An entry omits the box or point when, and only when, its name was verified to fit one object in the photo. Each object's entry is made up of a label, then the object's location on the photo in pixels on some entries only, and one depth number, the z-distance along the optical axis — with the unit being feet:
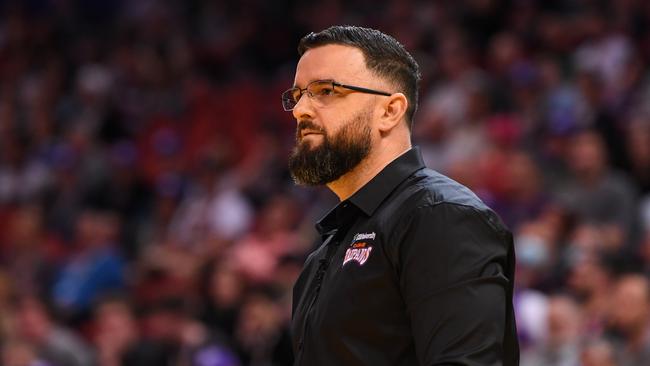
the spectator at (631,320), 35.01
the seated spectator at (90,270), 57.26
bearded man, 13.34
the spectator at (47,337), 49.24
